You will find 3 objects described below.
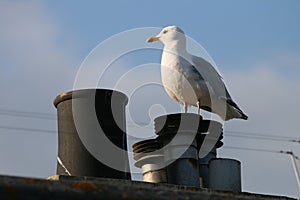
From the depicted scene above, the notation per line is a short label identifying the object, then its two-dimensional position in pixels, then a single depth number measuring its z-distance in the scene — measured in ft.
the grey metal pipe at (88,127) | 44.11
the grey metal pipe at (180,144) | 47.47
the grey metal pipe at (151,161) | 50.42
